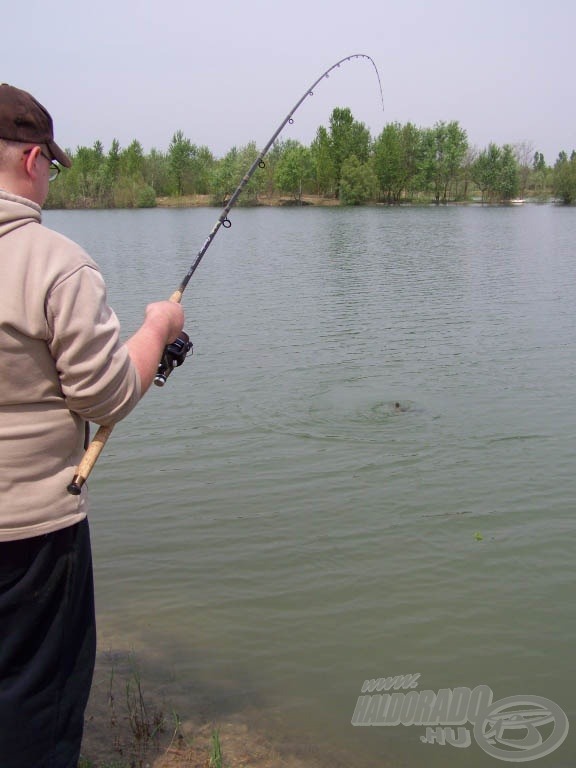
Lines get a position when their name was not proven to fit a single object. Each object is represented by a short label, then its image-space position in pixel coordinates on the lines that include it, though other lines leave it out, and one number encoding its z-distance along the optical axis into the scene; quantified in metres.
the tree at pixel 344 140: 102.88
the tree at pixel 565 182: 92.62
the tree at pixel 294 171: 101.25
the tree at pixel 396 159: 101.94
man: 2.08
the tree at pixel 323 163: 102.00
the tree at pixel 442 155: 103.56
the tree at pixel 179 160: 109.06
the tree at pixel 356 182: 97.31
